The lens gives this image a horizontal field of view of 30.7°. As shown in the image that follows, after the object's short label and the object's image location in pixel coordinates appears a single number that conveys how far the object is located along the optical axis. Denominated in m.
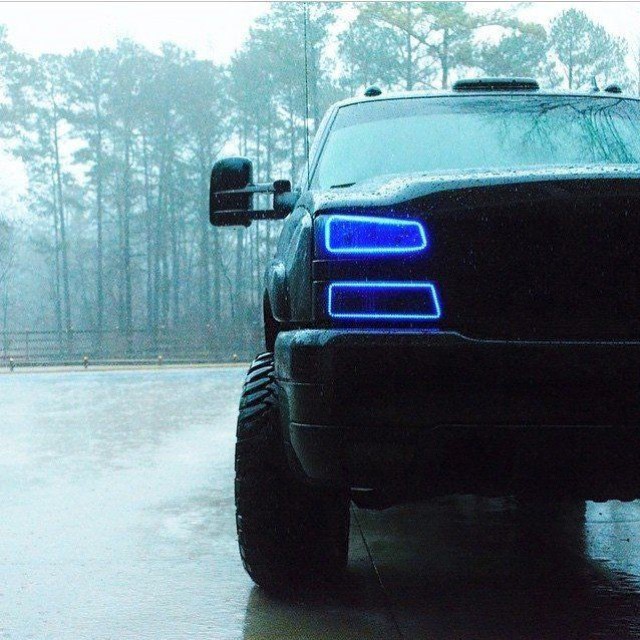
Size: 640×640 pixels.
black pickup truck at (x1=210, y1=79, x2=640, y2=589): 3.14
